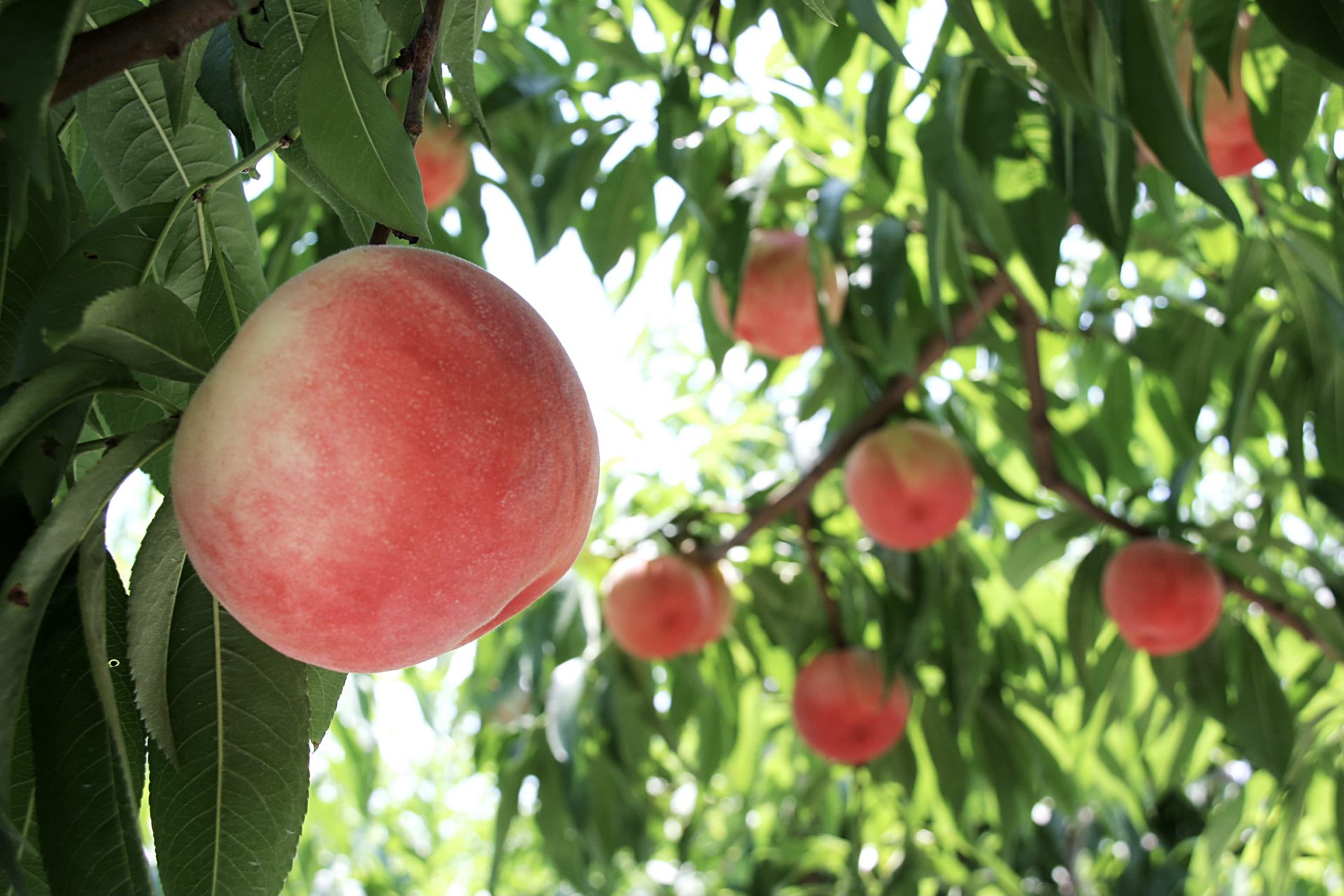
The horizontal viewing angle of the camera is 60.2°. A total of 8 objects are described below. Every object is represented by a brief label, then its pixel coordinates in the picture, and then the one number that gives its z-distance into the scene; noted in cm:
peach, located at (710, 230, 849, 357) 196
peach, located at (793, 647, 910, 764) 215
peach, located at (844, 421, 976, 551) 193
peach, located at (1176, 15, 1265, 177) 138
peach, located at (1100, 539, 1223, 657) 187
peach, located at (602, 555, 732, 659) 203
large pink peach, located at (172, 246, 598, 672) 53
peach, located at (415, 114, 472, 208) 188
